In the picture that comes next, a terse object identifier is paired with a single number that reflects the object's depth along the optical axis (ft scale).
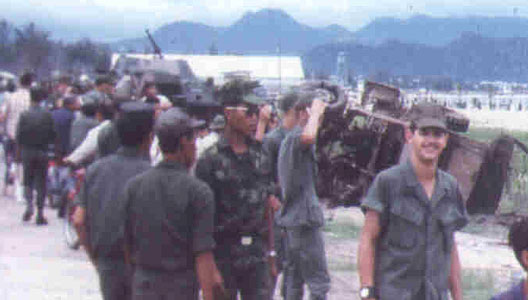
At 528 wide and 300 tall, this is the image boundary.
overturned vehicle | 55.26
